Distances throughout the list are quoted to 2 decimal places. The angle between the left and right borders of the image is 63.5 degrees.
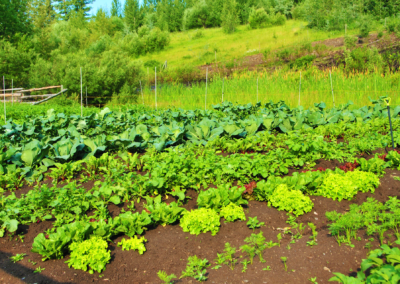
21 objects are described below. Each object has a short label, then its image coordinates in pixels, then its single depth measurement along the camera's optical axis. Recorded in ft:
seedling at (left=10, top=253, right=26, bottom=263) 8.53
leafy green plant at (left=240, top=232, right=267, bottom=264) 8.25
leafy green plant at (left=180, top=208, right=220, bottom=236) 9.71
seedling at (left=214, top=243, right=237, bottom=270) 8.32
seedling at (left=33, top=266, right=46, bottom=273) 8.13
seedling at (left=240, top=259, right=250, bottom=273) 8.02
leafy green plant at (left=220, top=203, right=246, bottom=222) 10.23
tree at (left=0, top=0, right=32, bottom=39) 77.20
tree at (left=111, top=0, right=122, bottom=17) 175.01
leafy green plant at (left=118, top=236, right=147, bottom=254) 8.93
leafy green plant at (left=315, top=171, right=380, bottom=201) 11.72
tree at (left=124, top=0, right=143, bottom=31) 149.31
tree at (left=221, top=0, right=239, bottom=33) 123.95
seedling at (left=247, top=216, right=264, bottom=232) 9.96
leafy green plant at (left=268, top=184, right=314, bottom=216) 10.80
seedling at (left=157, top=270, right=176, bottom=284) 7.32
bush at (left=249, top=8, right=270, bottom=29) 123.24
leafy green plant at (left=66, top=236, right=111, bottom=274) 8.14
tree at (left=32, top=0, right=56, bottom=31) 100.68
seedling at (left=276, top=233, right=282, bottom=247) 9.00
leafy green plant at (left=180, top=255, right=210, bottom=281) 7.84
